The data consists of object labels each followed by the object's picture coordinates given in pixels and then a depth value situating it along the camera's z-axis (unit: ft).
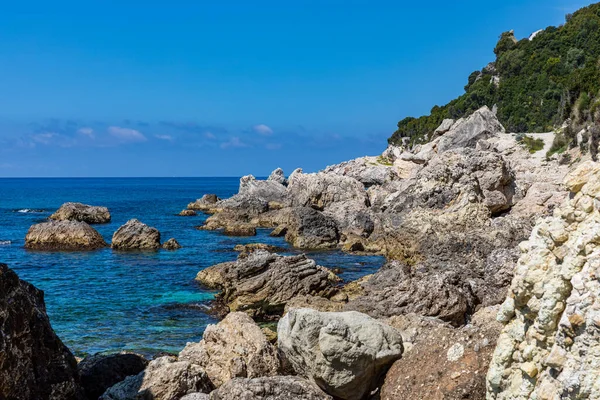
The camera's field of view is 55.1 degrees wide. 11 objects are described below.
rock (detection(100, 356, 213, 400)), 42.60
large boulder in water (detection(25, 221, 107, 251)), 162.30
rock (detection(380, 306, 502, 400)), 35.47
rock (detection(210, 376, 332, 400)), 38.60
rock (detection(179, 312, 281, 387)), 47.24
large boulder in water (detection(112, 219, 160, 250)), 160.97
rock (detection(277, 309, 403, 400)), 39.01
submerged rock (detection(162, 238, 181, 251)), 161.00
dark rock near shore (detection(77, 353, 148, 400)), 46.60
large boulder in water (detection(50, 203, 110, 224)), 230.27
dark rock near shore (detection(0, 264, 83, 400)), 35.99
